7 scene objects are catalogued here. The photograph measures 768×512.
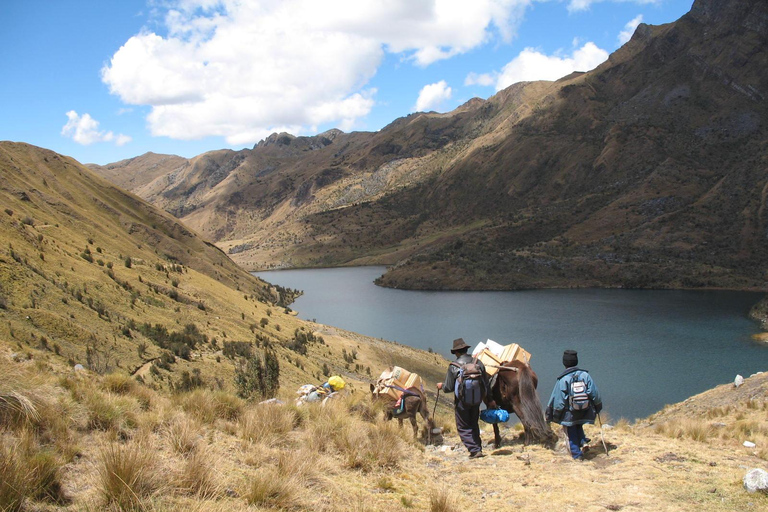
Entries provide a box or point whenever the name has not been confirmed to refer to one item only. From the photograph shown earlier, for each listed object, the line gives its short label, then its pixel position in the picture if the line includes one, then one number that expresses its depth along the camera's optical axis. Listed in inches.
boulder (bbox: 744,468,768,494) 215.5
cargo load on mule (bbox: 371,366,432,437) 361.7
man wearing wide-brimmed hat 310.7
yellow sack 446.3
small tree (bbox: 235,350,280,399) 472.4
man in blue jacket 292.8
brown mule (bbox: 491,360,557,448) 328.5
